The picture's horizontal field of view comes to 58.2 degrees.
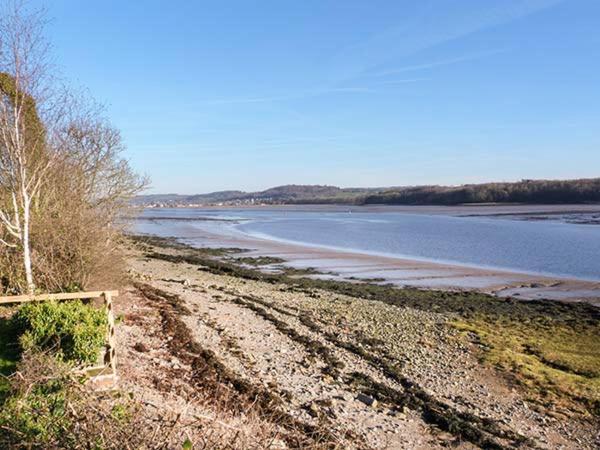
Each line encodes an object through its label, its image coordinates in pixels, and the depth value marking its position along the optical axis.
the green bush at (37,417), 3.87
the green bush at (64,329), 7.66
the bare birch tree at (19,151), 9.73
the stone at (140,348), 9.54
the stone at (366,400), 8.97
